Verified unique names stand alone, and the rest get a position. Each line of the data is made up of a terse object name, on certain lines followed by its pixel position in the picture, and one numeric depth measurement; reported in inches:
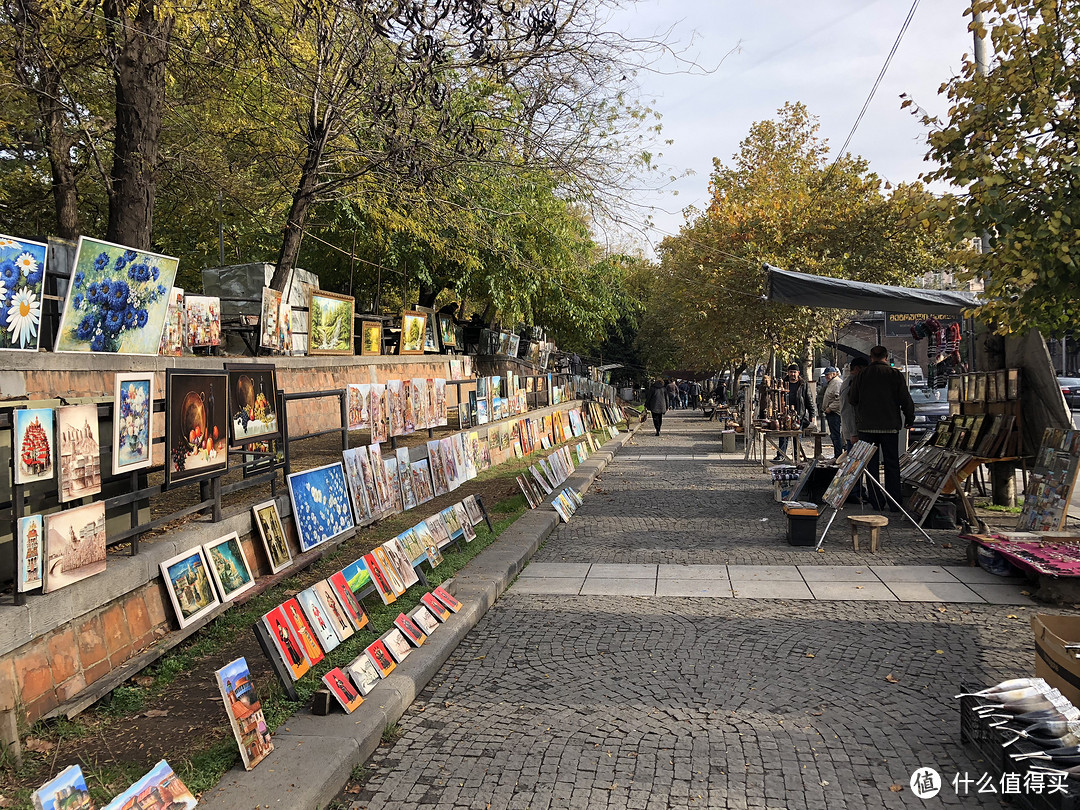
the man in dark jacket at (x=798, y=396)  703.1
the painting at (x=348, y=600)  209.6
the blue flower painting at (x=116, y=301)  262.1
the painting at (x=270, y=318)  459.5
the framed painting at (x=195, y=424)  212.1
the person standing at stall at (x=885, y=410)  389.4
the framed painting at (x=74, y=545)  163.9
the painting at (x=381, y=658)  192.4
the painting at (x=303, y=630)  188.4
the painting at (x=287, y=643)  178.4
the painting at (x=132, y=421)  189.6
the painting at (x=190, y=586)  205.3
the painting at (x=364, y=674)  180.2
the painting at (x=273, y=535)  252.4
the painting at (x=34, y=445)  157.1
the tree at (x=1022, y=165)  257.3
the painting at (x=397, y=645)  203.5
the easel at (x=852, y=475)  346.3
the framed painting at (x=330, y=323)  526.3
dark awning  410.6
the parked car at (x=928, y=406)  795.4
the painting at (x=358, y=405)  351.6
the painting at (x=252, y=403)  250.8
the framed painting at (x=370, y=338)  623.5
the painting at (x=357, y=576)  223.8
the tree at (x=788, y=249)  812.6
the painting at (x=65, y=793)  110.0
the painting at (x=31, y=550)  154.3
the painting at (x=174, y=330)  362.6
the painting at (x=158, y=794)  118.2
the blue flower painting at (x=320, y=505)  274.2
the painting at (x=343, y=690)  170.9
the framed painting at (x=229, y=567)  223.1
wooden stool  329.4
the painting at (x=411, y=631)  212.7
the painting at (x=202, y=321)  390.6
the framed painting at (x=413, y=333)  688.4
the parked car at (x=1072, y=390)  1131.9
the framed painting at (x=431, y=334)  749.9
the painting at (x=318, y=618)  194.4
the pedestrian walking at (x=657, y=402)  1055.0
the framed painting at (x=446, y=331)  795.4
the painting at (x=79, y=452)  170.1
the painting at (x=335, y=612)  203.3
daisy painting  241.0
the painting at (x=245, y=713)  144.8
